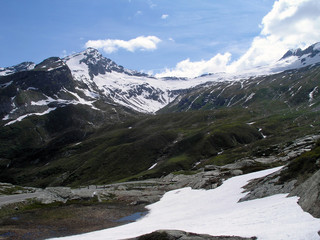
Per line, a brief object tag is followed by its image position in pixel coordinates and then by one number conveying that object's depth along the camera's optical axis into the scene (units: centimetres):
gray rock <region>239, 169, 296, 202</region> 3243
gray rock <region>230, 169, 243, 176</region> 6658
